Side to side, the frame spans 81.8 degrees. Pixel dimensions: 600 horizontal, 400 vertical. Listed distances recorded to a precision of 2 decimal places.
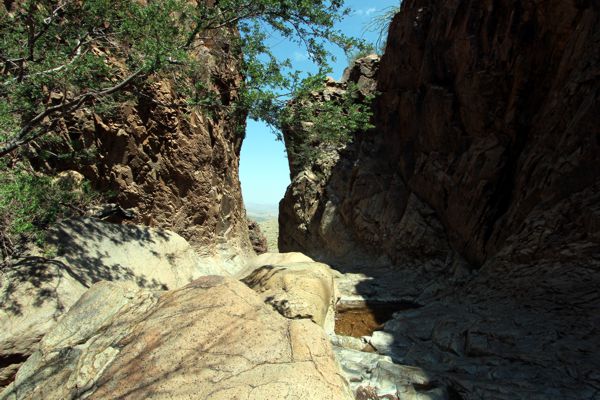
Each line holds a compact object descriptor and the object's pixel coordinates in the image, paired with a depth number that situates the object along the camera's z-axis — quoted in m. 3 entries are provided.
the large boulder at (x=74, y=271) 5.04
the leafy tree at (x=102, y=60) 5.93
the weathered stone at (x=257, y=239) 24.25
